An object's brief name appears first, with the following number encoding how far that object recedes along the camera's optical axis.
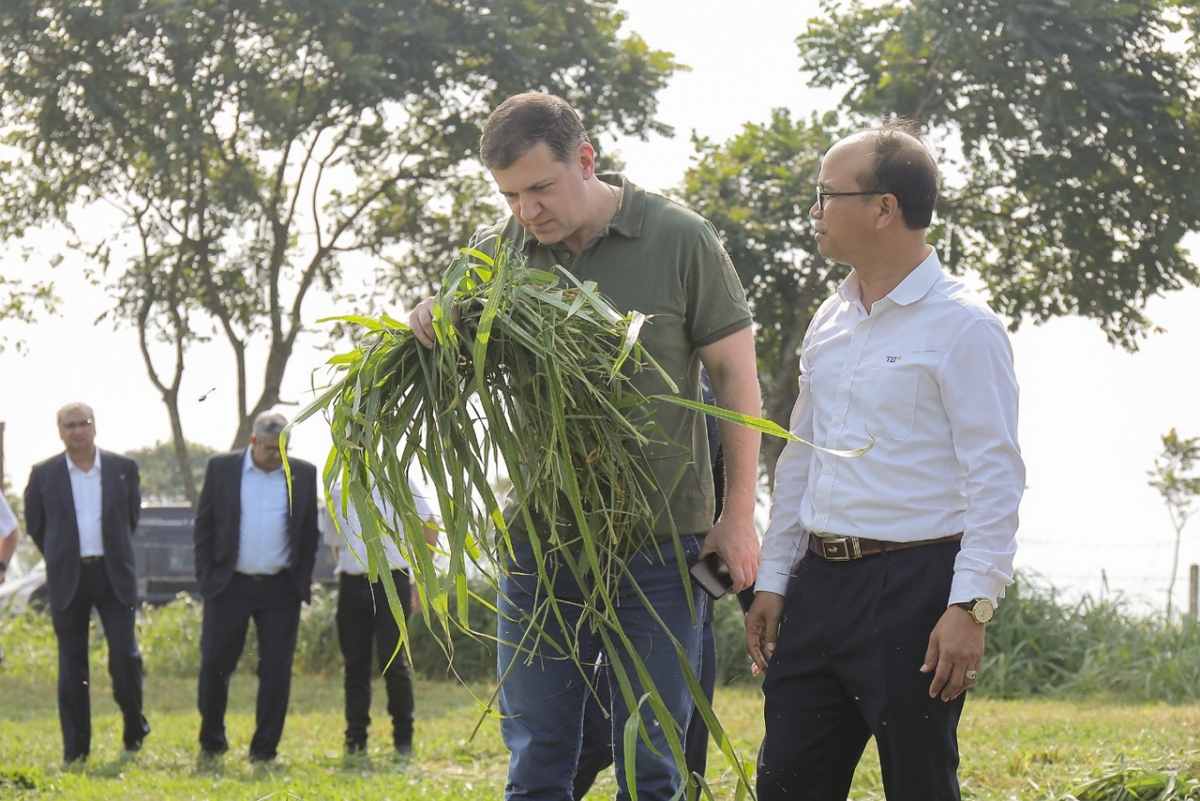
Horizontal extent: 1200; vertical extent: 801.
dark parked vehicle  21.05
